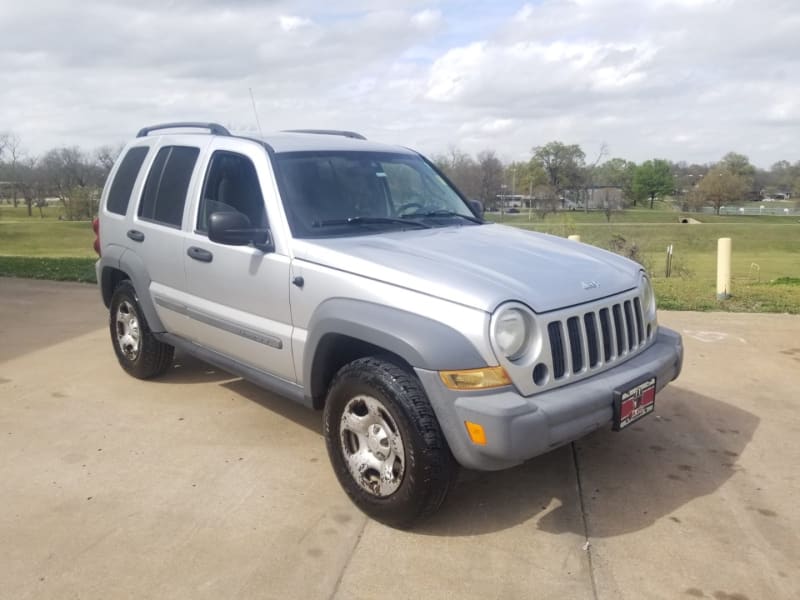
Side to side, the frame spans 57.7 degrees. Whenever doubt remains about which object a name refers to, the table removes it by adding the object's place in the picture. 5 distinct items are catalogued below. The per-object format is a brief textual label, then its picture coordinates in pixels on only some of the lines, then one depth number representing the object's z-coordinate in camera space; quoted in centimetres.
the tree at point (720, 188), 8744
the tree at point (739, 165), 9694
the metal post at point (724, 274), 952
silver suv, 319
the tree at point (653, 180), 9731
